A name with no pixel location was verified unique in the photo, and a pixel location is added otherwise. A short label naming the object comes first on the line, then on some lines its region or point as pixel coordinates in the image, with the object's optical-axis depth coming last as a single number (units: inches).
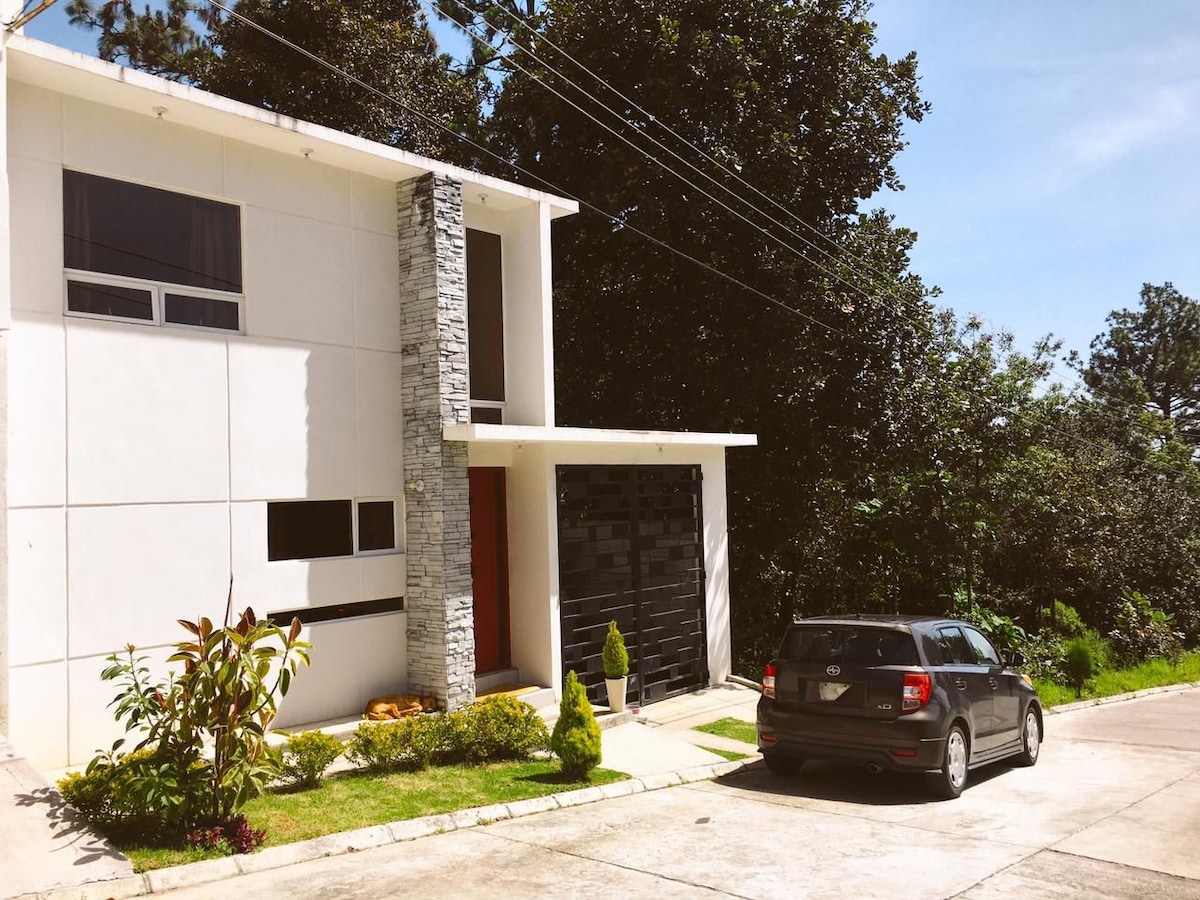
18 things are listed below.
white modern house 372.8
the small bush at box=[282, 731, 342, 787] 360.2
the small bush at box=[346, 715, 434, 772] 387.2
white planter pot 533.6
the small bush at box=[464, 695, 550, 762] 416.5
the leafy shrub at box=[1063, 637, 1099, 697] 765.9
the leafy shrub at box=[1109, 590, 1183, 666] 989.2
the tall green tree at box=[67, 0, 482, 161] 882.1
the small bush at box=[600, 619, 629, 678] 531.8
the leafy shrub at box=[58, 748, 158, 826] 295.4
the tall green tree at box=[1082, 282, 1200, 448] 2207.2
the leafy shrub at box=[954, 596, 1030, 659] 874.8
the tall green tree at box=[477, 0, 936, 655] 818.8
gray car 366.6
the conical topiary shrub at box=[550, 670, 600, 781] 389.1
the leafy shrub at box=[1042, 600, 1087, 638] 999.6
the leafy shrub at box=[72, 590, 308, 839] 292.8
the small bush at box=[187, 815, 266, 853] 286.4
